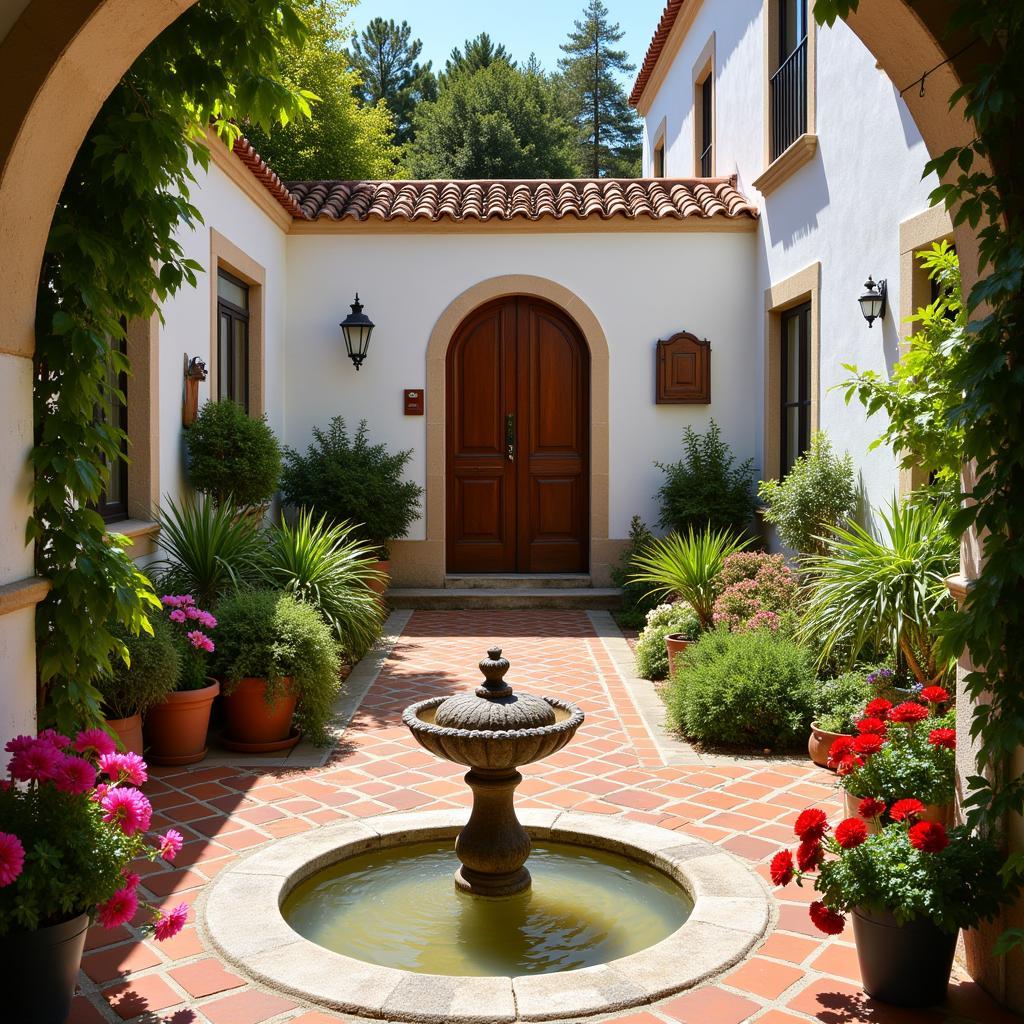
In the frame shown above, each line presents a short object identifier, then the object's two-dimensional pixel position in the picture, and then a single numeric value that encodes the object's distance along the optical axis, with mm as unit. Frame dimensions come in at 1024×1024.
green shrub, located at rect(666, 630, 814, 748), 5887
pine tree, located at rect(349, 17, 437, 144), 33156
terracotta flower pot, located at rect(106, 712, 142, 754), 5180
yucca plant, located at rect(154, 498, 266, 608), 6887
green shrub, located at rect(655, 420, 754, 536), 10375
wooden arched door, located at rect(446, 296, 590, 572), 11438
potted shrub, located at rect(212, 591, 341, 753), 5895
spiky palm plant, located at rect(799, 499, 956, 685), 5160
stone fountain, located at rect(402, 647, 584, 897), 3902
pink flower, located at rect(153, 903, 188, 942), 3078
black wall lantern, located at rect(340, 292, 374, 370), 10859
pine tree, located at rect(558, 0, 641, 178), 34188
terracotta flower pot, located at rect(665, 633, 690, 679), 7316
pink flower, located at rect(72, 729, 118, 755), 3264
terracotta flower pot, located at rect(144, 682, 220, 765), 5602
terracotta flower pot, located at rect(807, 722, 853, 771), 5465
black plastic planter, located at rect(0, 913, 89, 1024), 2709
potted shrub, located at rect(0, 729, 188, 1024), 2701
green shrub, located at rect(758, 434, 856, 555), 7738
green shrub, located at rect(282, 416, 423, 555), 10258
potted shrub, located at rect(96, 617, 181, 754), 5133
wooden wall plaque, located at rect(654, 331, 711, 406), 10969
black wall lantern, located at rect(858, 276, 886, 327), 7082
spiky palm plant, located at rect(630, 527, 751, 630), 7789
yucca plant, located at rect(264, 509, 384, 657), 7398
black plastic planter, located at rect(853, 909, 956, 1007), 3143
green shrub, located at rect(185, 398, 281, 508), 7898
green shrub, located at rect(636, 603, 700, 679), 7629
